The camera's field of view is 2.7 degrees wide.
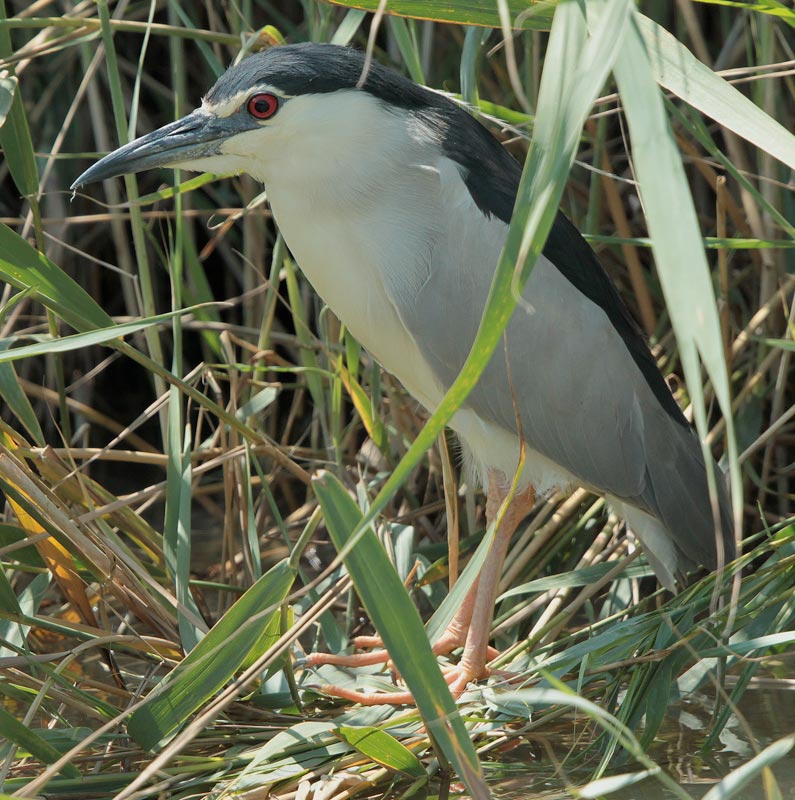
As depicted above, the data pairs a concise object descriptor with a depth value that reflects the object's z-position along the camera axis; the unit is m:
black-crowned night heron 8.35
